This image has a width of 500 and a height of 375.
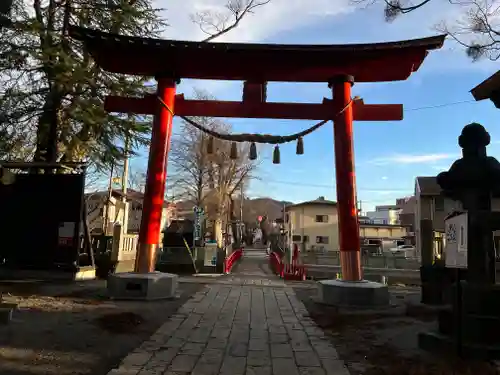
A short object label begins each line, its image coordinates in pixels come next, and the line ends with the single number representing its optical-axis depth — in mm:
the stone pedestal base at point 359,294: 8711
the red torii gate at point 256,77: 9281
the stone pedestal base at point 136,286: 8800
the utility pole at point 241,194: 41412
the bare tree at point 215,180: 34750
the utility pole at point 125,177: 13559
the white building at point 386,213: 86962
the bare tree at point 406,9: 6186
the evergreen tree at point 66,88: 11695
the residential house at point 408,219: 54622
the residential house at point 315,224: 52062
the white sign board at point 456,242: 4698
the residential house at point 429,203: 35906
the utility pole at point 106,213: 22422
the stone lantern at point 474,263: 4672
